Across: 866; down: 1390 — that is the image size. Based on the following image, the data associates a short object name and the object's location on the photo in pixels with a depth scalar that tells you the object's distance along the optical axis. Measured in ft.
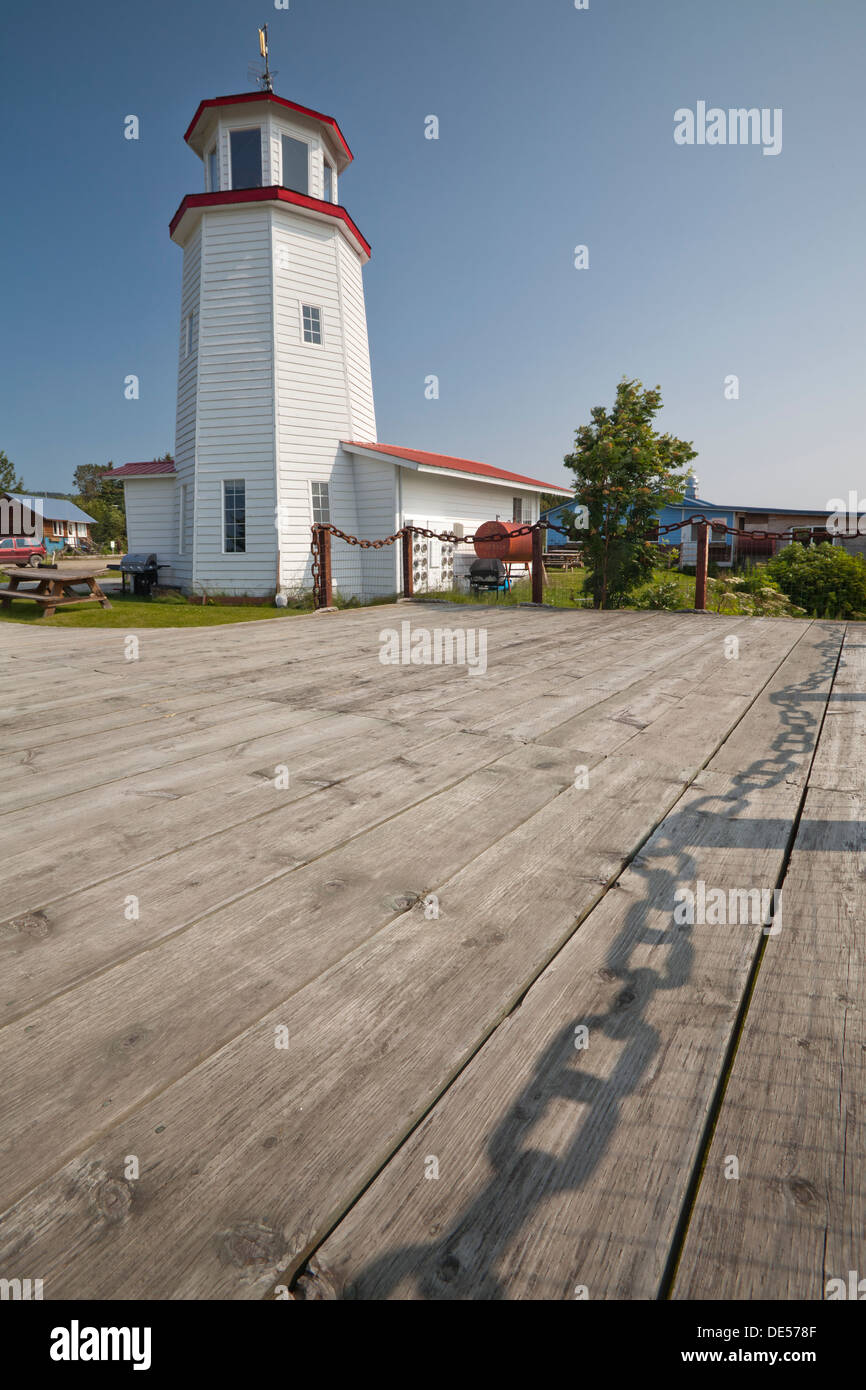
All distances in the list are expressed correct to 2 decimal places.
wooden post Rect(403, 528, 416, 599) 42.01
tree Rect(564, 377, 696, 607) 41.55
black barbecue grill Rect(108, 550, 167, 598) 58.65
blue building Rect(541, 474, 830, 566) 119.85
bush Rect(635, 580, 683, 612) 42.73
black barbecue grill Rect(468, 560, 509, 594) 52.60
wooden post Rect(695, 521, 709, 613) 33.53
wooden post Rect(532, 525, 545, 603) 38.68
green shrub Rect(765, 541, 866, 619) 46.24
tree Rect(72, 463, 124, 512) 335.88
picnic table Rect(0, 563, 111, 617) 38.06
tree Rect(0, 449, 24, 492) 201.98
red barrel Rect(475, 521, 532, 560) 59.62
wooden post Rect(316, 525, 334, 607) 38.75
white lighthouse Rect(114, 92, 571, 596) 49.75
